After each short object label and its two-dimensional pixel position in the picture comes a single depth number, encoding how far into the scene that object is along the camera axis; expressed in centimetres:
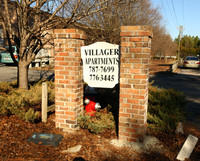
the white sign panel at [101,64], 395
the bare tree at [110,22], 737
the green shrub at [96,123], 396
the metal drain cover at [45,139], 354
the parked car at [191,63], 2433
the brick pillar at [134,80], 345
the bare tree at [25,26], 545
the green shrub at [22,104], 440
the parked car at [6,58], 1920
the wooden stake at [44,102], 459
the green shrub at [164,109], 421
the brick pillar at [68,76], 400
